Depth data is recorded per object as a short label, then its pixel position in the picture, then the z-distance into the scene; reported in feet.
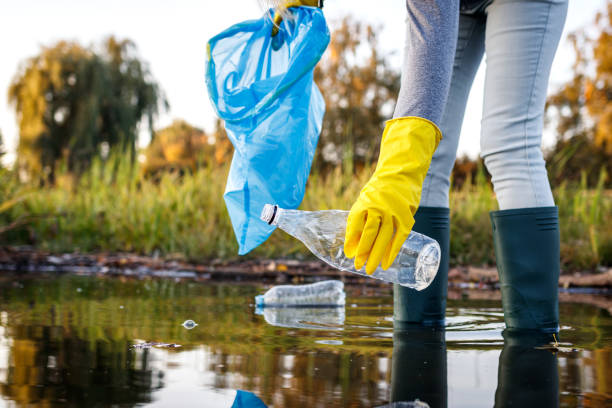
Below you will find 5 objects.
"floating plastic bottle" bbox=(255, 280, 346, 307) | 10.08
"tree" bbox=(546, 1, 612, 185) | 54.60
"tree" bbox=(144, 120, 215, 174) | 118.62
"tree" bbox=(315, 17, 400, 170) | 82.02
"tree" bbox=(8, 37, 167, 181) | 78.02
